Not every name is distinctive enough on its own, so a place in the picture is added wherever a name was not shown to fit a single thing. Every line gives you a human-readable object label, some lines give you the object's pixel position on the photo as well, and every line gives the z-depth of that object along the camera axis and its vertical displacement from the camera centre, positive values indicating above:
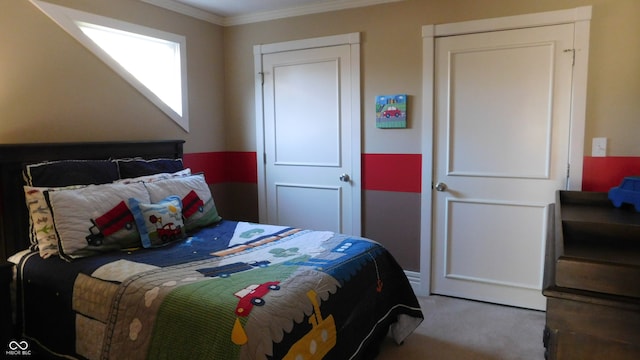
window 2.79 +0.71
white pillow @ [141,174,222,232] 2.68 -0.36
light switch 2.73 -0.05
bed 1.64 -0.61
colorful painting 3.29 +0.25
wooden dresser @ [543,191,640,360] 0.96 -0.39
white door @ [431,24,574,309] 2.87 -0.11
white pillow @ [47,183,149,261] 2.19 -0.42
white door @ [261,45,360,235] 3.55 +0.03
